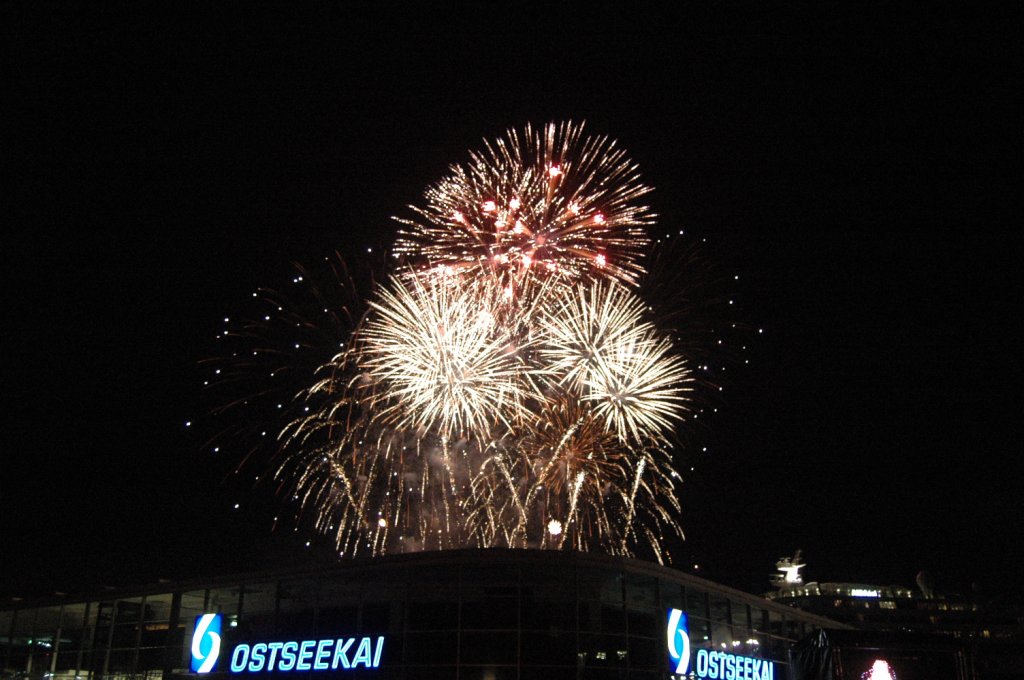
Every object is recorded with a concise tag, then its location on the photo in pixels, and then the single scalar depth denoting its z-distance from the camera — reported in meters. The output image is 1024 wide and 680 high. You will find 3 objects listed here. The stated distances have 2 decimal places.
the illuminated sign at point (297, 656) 24.23
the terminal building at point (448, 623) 23.50
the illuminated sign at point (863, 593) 94.53
